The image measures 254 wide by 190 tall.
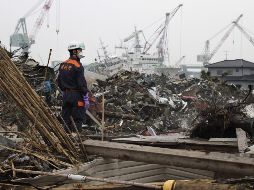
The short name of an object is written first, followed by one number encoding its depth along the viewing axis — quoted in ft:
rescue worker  21.45
